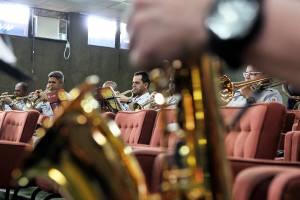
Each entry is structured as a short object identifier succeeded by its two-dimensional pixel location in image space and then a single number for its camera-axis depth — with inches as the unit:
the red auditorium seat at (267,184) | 35.9
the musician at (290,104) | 236.9
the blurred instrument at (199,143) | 23.0
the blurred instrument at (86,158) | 25.9
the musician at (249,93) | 168.4
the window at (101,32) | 409.7
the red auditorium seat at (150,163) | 54.7
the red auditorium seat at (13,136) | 129.4
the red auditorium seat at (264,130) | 75.5
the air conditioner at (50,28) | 382.3
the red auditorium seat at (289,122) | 149.2
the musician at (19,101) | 305.1
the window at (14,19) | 366.0
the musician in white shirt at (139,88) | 259.1
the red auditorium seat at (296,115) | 163.0
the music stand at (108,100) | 211.3
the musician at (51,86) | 283.1
